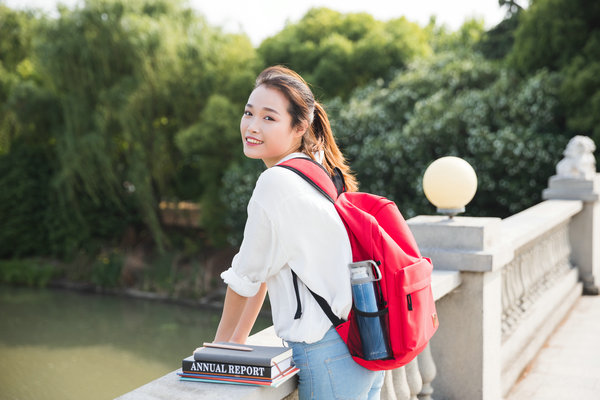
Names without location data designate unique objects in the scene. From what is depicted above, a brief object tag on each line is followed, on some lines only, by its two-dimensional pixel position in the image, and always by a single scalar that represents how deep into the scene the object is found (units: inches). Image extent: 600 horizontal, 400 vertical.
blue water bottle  59.3
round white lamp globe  112.5
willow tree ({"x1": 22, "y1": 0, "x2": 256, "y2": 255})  615.2
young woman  57.5
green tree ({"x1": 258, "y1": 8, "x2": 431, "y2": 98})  614.2
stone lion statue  225.6
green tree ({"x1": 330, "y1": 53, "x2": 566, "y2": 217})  449.4
